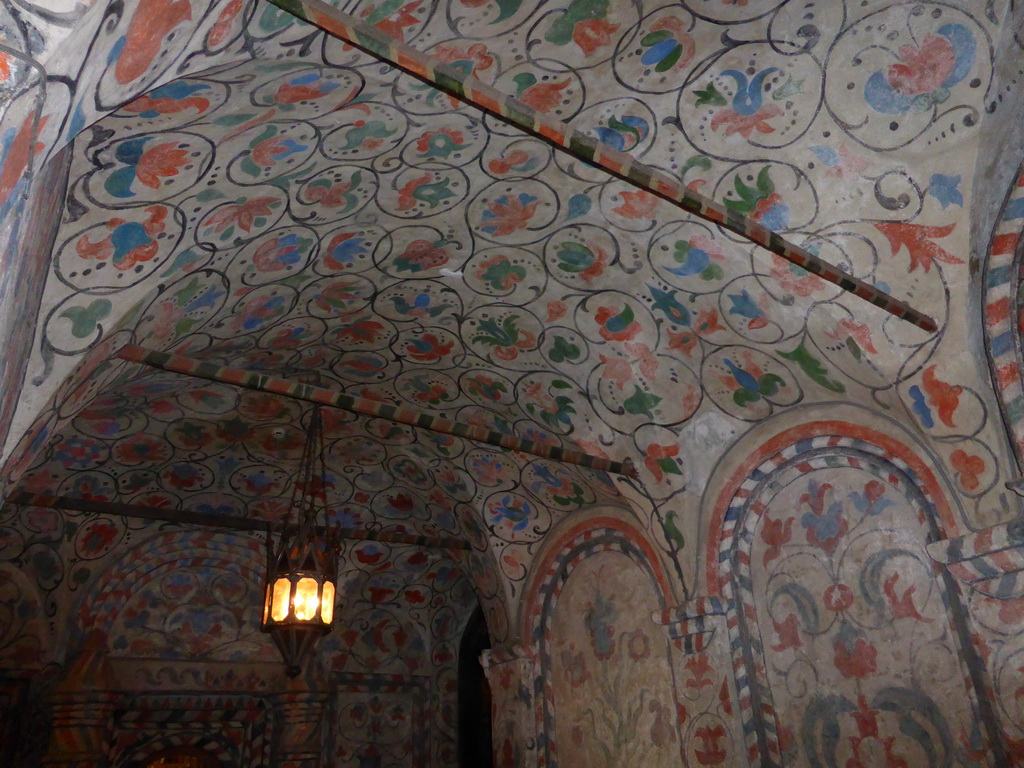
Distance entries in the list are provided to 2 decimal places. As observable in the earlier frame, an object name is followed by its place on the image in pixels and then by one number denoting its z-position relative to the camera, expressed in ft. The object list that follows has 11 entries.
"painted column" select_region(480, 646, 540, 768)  23.91
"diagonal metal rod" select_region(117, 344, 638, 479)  14.65
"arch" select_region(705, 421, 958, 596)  15.12
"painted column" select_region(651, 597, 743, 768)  17.81
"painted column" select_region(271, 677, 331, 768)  26.76
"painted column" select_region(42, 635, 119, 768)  23.68
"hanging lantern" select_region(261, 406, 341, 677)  17.42
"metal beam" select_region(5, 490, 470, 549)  20.22
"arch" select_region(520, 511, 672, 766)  22.22
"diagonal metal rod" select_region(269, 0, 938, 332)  8.28
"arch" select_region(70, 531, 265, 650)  25.75
